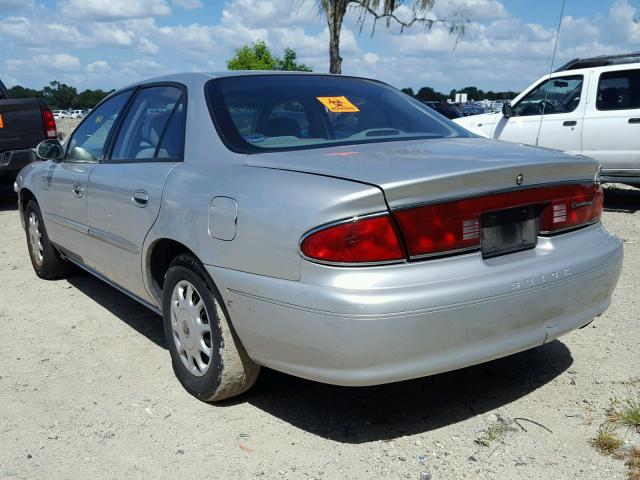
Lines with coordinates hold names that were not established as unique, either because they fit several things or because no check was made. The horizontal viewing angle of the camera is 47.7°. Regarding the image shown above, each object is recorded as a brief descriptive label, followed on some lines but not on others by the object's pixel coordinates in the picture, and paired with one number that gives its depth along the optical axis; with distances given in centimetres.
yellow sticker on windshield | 381
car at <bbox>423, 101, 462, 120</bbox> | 2119
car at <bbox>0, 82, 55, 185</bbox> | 967
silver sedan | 267
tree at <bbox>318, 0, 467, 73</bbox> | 1883
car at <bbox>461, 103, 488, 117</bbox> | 2848
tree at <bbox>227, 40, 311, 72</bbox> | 2412
